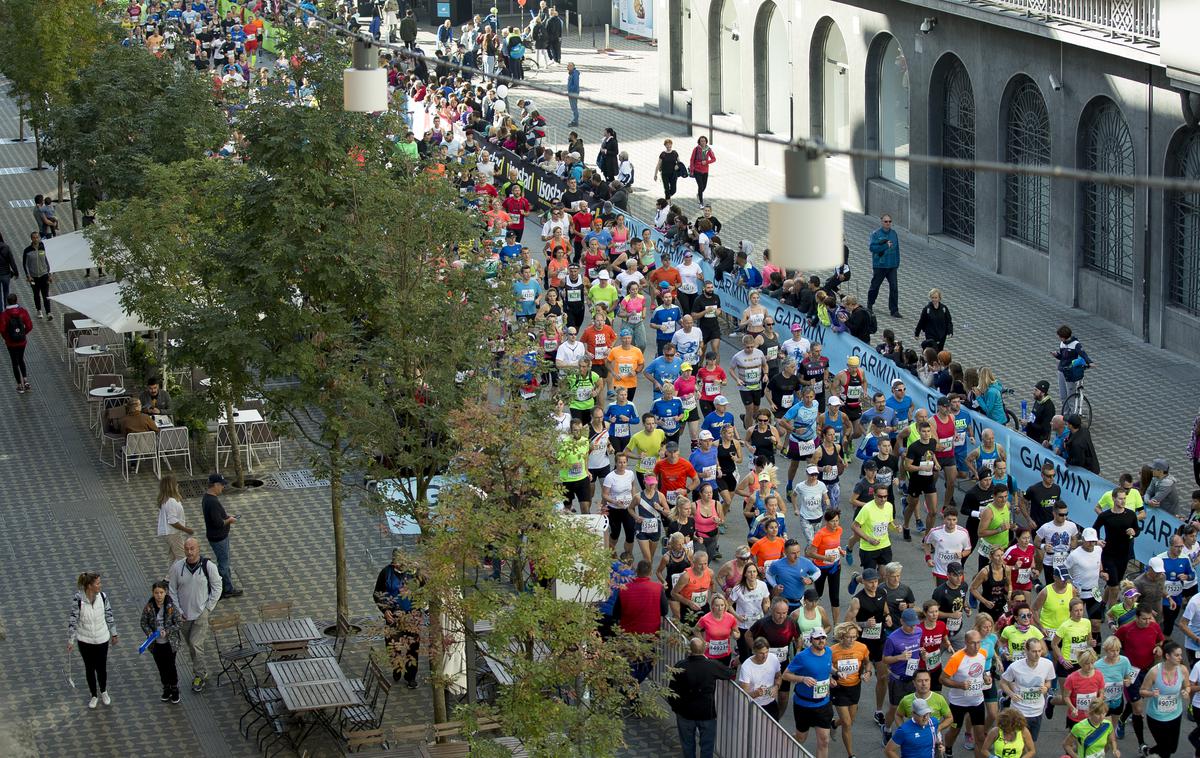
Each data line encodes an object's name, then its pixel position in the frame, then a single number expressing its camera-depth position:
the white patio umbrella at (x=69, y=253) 28.47
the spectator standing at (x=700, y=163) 36.94
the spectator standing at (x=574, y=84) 47.81
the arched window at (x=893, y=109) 35.75
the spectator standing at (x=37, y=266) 31.09
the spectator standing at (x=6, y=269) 31.11
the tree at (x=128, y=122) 27.25
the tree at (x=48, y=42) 35.56
